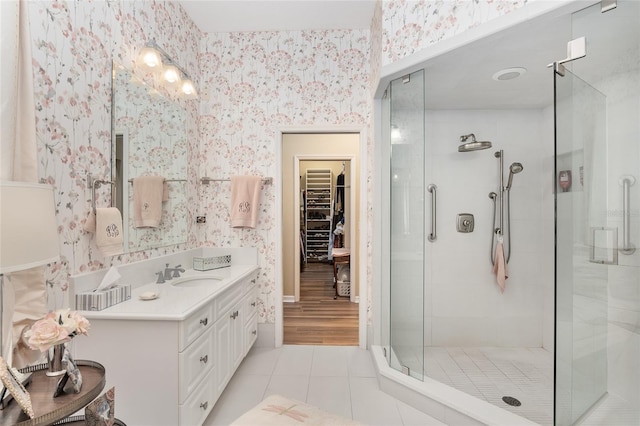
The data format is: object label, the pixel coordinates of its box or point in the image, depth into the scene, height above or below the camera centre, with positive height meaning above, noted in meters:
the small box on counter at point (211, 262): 2.69 -0.44
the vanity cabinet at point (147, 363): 1.54 -0.74
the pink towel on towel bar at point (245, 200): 2.93 +0.11
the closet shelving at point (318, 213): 6.56 -0.02
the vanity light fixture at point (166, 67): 2.24 +1.10
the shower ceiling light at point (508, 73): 2.15 +0.96
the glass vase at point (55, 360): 1.18 -0.55
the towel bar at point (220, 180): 3.01 +0.30
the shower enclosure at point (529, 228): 1.39 -0.10
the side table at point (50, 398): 0.95 -0.61
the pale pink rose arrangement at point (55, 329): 1.04 -0.40
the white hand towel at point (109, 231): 1.73 -0.11
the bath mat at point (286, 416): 1.85 -1.22
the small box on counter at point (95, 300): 1.62 -0.45
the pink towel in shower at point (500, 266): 2.85 -0.49
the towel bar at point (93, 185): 1.76 +0.15
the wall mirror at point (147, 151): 2.01 +0.44
